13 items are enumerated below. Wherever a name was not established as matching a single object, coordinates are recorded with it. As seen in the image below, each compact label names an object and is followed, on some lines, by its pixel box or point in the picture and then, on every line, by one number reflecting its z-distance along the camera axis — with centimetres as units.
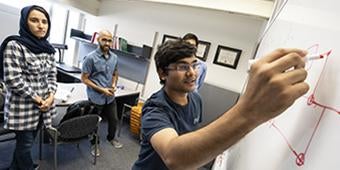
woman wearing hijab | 166
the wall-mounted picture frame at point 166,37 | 393
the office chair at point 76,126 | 208
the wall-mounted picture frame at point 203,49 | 366
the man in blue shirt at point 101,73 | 266
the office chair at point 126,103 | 383
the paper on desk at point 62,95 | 250
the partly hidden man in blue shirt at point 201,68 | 253
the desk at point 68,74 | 409
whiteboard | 33
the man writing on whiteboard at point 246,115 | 34
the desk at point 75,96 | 251
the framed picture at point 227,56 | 345
